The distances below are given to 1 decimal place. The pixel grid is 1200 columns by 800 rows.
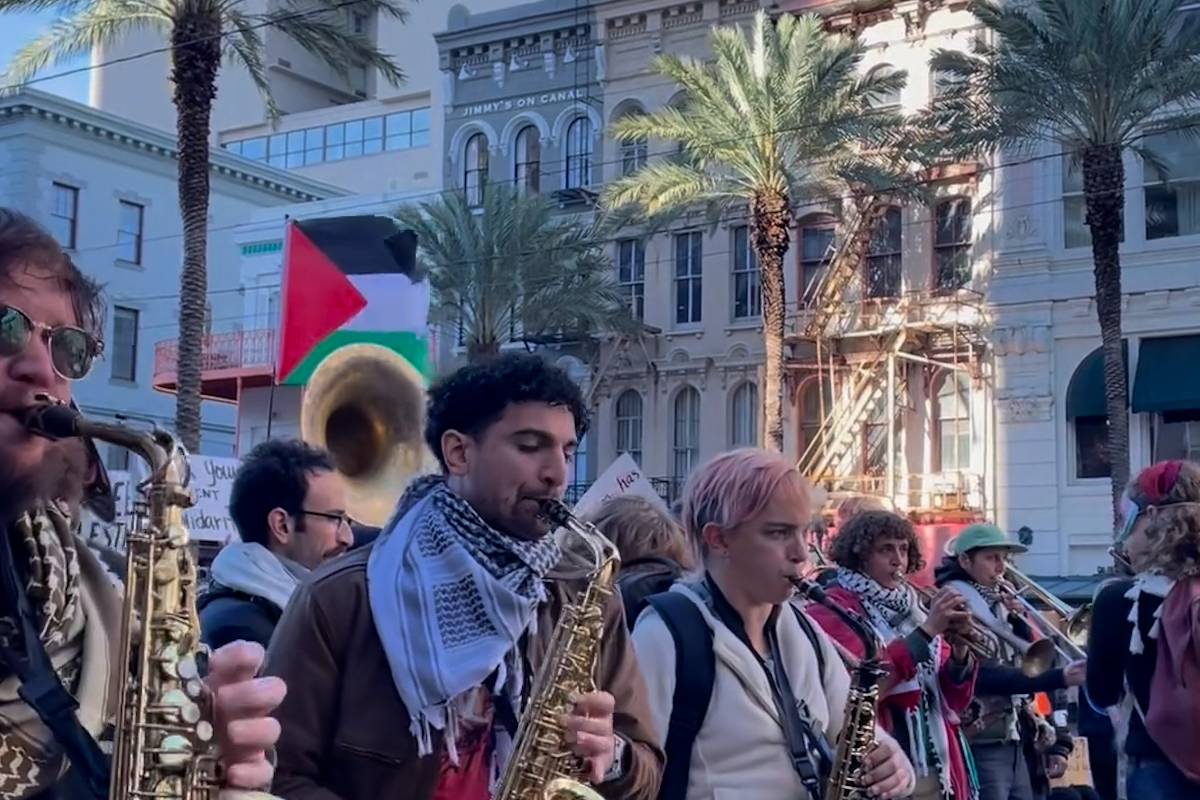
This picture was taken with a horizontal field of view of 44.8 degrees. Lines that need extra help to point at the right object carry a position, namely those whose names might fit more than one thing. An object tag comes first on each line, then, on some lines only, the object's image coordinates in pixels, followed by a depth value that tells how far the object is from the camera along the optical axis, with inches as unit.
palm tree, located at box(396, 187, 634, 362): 1071.6
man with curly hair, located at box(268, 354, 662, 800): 118.0
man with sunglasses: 83.8
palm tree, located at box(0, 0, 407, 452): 719.7
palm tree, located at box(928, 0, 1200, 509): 818.2
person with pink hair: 150.9
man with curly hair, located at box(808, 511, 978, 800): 208.4
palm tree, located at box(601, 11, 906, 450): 930.7
